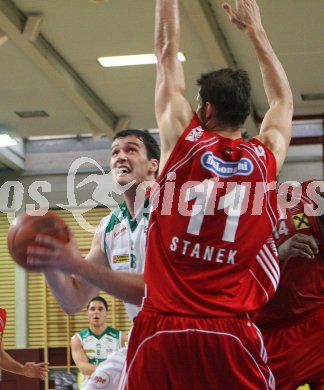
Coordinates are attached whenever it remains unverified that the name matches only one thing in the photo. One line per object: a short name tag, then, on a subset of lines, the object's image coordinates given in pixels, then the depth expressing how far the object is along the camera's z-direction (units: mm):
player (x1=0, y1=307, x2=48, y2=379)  12604
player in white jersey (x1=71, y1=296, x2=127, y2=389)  20127
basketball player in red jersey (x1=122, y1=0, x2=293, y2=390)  5849
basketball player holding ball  6681
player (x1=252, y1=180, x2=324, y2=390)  8732
